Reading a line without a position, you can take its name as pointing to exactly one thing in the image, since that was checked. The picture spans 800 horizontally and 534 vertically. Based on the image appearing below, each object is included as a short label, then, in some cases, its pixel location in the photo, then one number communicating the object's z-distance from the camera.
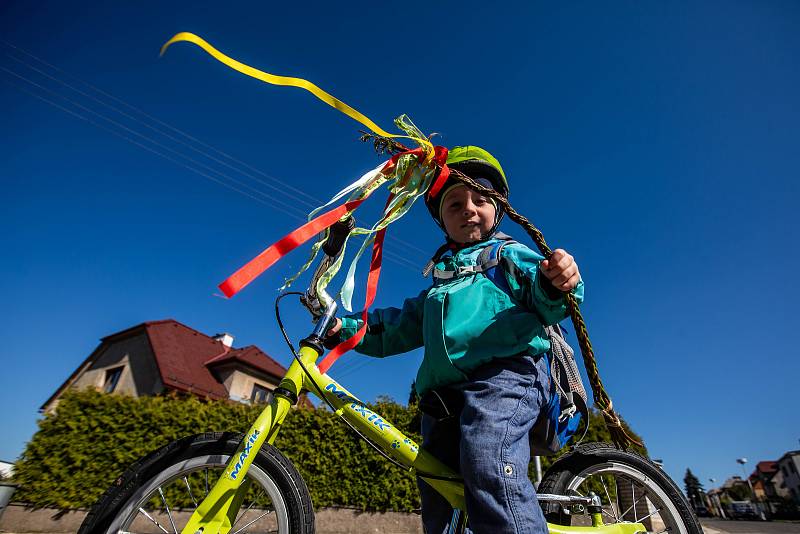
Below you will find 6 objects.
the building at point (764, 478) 52.88
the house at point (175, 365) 14.38
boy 1.30
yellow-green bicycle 1.32
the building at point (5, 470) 6.06
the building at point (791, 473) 44.72
